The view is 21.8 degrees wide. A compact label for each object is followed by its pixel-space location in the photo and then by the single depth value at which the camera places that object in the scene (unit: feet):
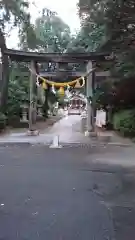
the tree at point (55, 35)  115.14
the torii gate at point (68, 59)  60.49
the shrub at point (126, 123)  54.24
